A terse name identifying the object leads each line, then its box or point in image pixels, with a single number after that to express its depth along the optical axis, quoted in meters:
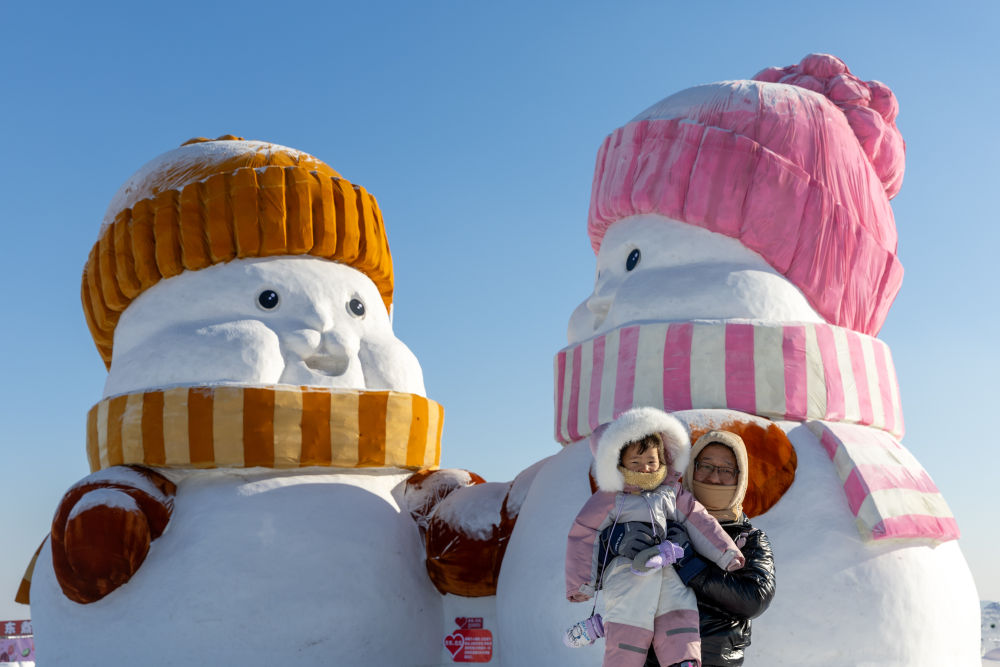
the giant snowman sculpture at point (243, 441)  5.55
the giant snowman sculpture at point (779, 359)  4.49
